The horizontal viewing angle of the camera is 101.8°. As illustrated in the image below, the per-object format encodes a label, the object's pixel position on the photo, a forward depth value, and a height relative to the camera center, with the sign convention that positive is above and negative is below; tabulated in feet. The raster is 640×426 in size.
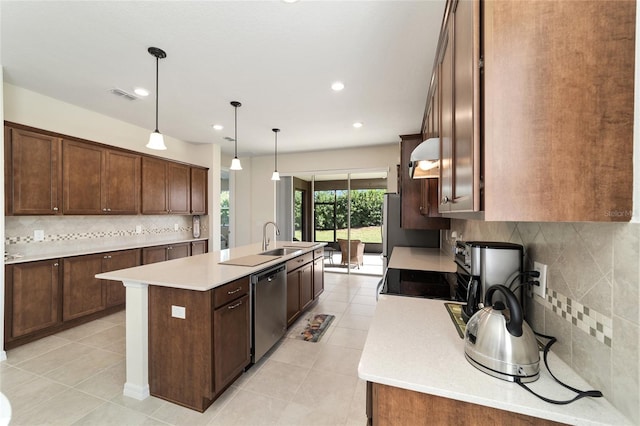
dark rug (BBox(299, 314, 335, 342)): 9.57 -4.69
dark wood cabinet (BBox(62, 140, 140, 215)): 10.28 +1.30
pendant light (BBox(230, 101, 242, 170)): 10.80 +2.18
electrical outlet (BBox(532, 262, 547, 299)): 3.51 -0.96
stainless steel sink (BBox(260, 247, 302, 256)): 10.63 -1.74
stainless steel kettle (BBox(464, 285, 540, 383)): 2.69 -1.45
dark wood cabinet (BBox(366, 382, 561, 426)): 2.53 -2.07
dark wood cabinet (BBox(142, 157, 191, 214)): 13.37 +1.25
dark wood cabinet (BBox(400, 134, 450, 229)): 10.37 +0.33
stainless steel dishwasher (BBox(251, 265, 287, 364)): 7.45 -3.09
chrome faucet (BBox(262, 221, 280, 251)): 11.02 -1.51
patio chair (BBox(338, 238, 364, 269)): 19.02 -3.06
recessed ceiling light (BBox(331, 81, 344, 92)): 9.26 +4.51
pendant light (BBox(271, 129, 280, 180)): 14.10 +1.94
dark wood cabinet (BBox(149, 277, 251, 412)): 5.88 -3.17
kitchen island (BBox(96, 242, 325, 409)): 5.90 -2.03
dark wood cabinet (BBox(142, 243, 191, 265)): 12.82 -2.27
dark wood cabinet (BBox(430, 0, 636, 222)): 2.32 +0.90
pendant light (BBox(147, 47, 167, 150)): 7.37 +2.14
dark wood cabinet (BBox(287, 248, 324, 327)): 9.96 -3.13
